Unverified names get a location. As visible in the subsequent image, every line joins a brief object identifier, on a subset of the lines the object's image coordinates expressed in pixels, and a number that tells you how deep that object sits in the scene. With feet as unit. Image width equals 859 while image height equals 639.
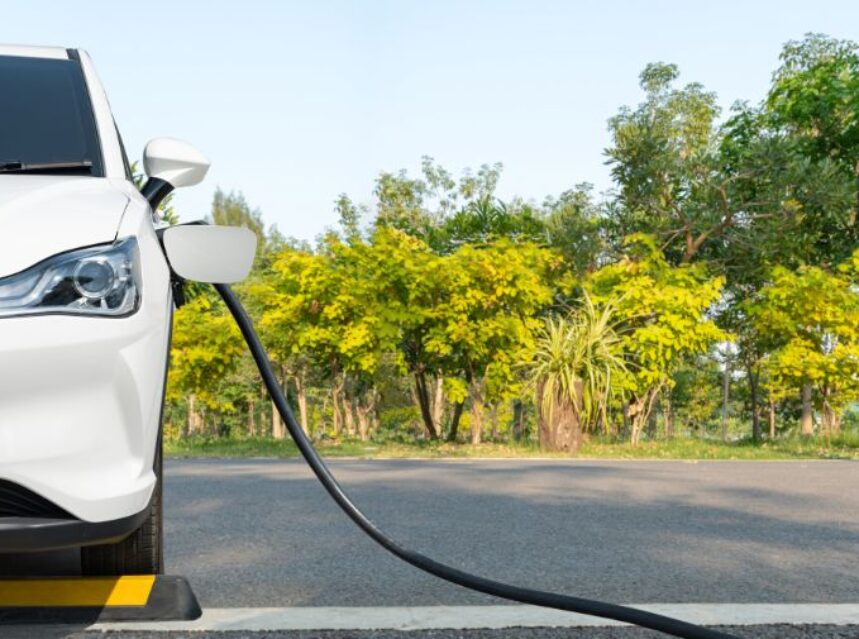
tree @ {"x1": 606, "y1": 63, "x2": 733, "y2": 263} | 63.77
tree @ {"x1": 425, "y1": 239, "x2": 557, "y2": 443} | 49.96
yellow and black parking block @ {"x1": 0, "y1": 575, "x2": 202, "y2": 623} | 9.91
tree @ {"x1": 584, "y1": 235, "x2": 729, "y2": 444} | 51.13
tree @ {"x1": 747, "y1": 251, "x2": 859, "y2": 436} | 50.06
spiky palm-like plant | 43.96
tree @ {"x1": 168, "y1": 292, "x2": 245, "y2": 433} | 53.78
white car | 6.66
